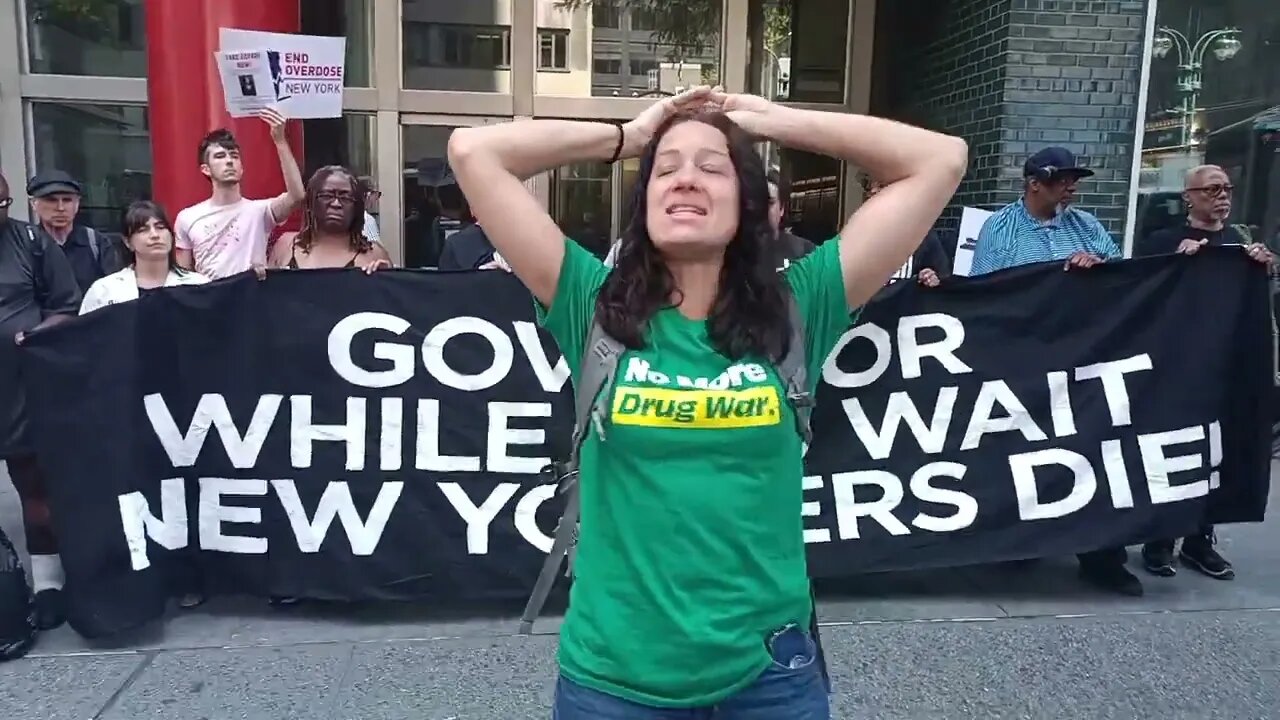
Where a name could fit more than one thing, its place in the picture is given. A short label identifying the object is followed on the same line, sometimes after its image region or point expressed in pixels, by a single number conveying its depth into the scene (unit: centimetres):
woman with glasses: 433
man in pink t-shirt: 476
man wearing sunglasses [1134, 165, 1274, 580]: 452
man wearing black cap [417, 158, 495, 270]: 813
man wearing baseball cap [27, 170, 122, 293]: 491
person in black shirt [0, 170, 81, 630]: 401
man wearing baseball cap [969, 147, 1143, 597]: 464
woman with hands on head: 164
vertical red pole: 643
